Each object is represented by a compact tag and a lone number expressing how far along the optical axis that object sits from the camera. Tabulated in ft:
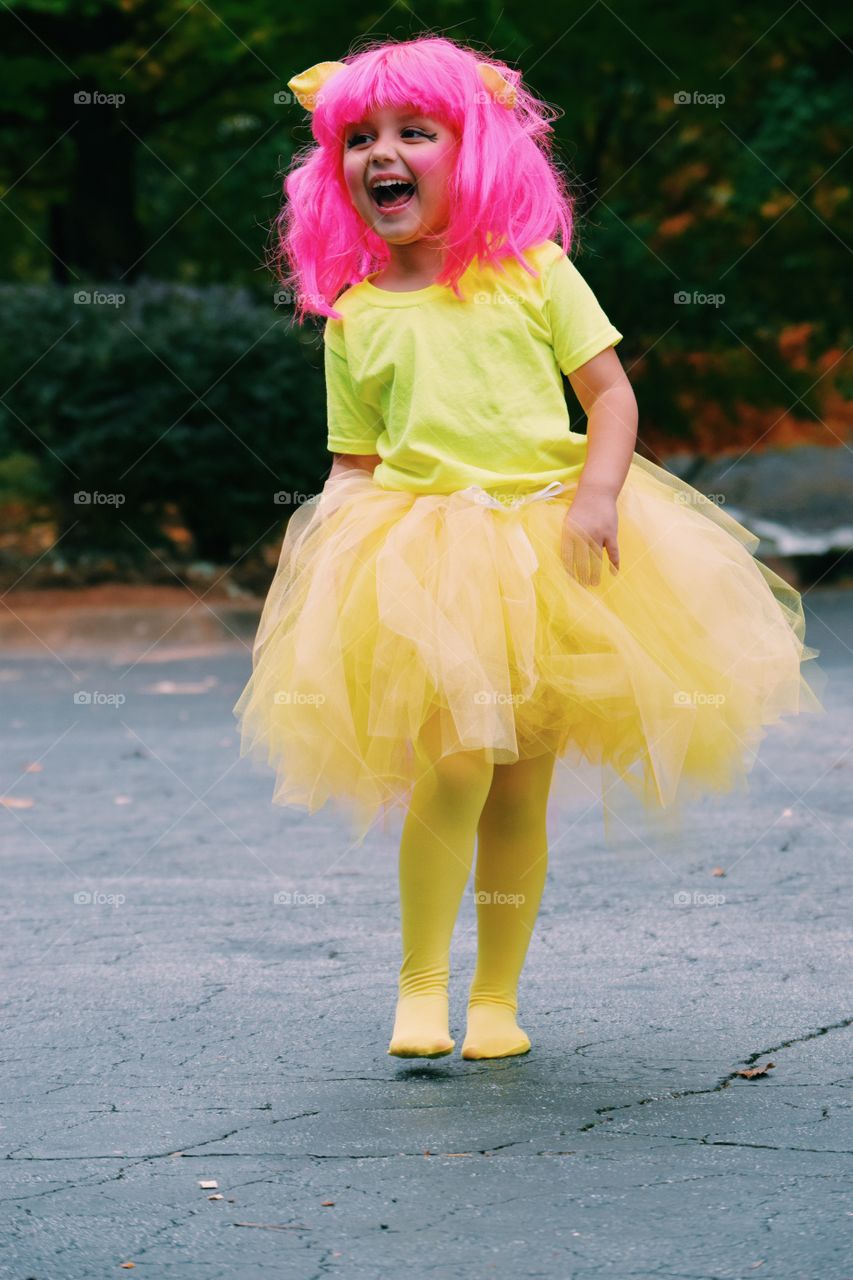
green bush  68.82
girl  18.10
